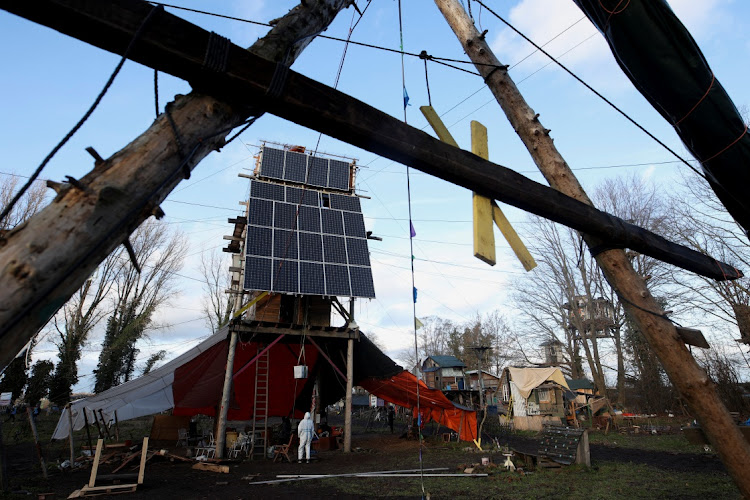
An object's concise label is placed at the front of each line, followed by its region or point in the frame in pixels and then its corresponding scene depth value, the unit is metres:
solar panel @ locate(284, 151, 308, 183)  15.48
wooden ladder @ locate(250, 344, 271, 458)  14.26
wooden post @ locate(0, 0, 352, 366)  1.45
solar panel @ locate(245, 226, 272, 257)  12.09
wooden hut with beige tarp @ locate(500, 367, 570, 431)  22.84
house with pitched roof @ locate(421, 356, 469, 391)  43.88
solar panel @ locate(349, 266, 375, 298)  12.66
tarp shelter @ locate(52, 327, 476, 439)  12.59
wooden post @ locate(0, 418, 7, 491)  7.43
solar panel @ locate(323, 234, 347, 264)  13.16
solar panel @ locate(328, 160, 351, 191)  15.90
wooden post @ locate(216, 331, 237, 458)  11.52
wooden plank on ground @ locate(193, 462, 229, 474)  10.13
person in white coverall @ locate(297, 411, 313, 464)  12.17
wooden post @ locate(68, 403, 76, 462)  11.09
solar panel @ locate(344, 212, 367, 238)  14.24
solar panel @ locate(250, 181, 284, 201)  13.87
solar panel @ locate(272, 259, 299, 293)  11.61
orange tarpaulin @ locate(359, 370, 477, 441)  15.31
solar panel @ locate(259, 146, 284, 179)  15.09
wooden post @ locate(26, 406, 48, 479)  9.45
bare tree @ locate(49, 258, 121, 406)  26.56
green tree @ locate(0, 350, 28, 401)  26.03
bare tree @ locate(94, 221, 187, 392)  29.81
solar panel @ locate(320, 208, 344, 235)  13.99
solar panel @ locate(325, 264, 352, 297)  12.27
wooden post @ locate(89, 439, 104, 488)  7.75
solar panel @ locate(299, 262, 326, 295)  11.93
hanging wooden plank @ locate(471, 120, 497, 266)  3.13
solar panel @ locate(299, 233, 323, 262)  12.86
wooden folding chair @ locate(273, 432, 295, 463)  12.23
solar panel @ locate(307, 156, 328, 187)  15.52
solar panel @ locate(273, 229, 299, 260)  12.42
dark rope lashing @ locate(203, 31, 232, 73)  1.96
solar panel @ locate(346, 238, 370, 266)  13.45
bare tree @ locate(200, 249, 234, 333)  33.61
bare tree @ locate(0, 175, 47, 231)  18.25
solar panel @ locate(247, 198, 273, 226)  12.94
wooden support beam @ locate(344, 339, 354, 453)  13.41
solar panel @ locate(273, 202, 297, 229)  13.23
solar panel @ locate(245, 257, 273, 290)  11.24
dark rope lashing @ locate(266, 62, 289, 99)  2.12
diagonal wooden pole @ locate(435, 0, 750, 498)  3.27
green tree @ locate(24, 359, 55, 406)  26.50
